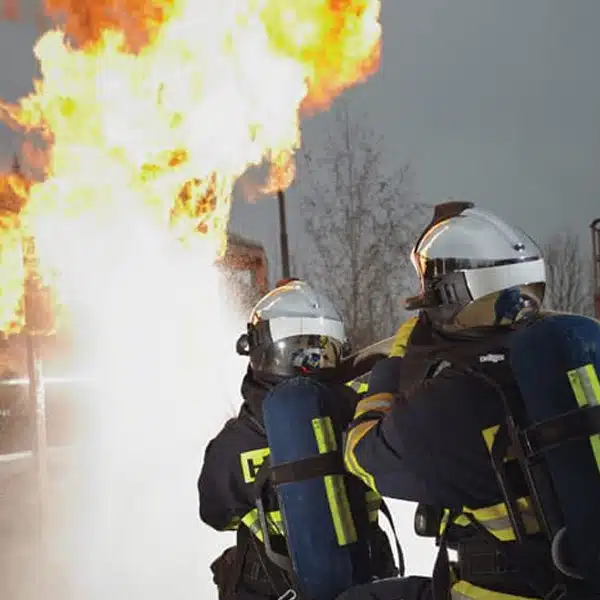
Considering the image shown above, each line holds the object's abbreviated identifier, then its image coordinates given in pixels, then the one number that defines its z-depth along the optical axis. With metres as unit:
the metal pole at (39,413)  7.93
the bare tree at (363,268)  22.56
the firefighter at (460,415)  2.43
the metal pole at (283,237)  17.56
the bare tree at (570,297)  37.59
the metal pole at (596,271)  18.14
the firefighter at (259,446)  3.59
